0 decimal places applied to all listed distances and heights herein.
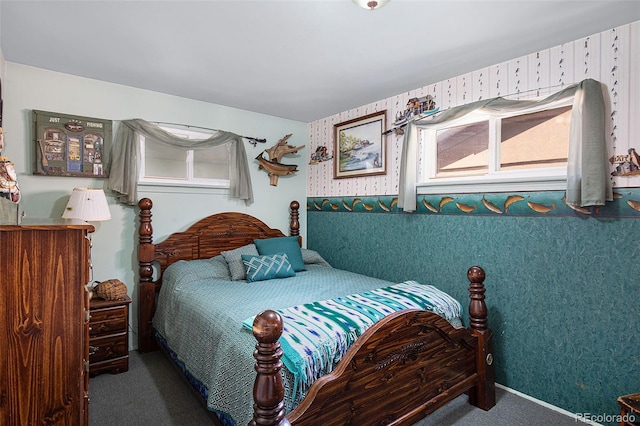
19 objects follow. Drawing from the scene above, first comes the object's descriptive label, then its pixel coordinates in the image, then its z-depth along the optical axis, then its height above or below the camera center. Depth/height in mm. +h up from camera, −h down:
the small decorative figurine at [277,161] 3889 +578
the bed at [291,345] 1467 -754
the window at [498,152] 2361 +491
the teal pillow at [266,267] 2982 -528
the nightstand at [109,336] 2562 -1008
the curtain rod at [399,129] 2511 +812
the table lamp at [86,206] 2520 +17
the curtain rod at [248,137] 3329 +831
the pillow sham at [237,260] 3031 -476
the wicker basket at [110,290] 2697 -674
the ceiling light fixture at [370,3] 1733 +1101
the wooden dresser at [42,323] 1107 -406
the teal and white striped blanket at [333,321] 1506 -601
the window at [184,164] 3241 +470
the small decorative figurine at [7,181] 1349 +109
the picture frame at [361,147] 3439 +708
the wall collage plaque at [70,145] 2672 +535
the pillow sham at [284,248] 3354 -398
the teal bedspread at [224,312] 1634 -679
